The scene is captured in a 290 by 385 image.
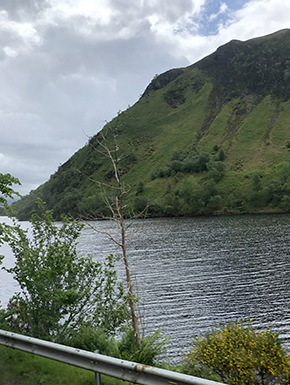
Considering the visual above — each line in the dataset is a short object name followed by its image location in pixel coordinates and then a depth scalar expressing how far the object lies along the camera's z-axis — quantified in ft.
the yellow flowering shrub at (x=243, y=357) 26.05
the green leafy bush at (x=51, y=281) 35.78
